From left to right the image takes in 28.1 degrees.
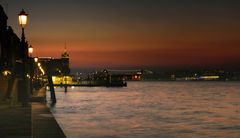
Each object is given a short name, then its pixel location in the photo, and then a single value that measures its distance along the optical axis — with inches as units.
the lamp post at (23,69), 1115.9
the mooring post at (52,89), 2329.8
